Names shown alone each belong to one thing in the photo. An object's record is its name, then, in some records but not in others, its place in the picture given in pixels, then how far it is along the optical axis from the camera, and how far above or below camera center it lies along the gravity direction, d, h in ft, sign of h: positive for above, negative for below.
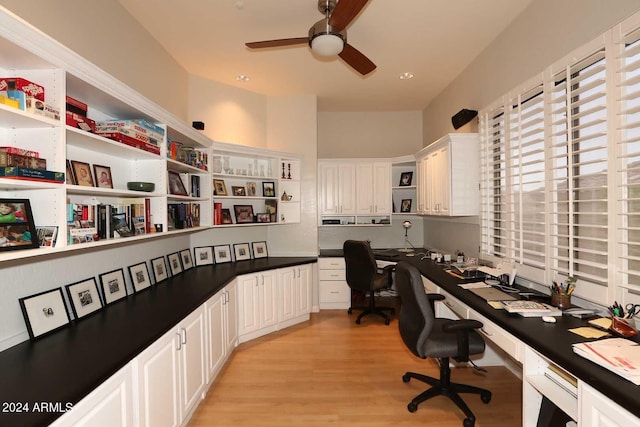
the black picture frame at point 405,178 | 17.19 +1.78
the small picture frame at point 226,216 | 13.40 -0.15
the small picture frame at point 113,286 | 7.43 -1.71
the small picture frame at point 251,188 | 14.51 +1.07
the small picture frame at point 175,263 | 10.81 -1.70
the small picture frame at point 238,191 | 13.92 +0.93
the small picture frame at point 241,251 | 14.12 -1.66
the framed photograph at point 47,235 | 5.23 -0.34
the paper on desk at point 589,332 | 5.46 -2.05
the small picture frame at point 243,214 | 13.97 -0.06
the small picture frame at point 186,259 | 11.83 -1.70
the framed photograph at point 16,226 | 4.65 -0.19
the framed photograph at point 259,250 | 14.79 -1.68
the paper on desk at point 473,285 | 8.89 -2.01
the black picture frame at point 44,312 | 5.45 -1.72
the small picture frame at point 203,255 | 12.87 -1.68
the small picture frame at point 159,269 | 9.70 -1.70
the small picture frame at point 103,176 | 7.25 +0.84
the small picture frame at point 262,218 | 14.33 -0.23
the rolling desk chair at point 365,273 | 13.78 -2.65
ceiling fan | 7.00 +4.20
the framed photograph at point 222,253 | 13.44 -1.68
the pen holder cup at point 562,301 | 6.86 -1.87
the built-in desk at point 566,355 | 3.94 -2.13
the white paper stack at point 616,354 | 4.23 -2.03
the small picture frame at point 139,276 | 8.55 -1.69
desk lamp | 17.19 -1.44
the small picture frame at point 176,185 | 10.07 +0.88
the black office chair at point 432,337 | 7.52 -3.01
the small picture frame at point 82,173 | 6.43 +0.81
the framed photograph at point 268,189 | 14.73 +1.06
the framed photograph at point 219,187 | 13.07 +1.03
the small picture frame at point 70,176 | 6.18 +0.70
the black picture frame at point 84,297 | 6.40 -1.71
